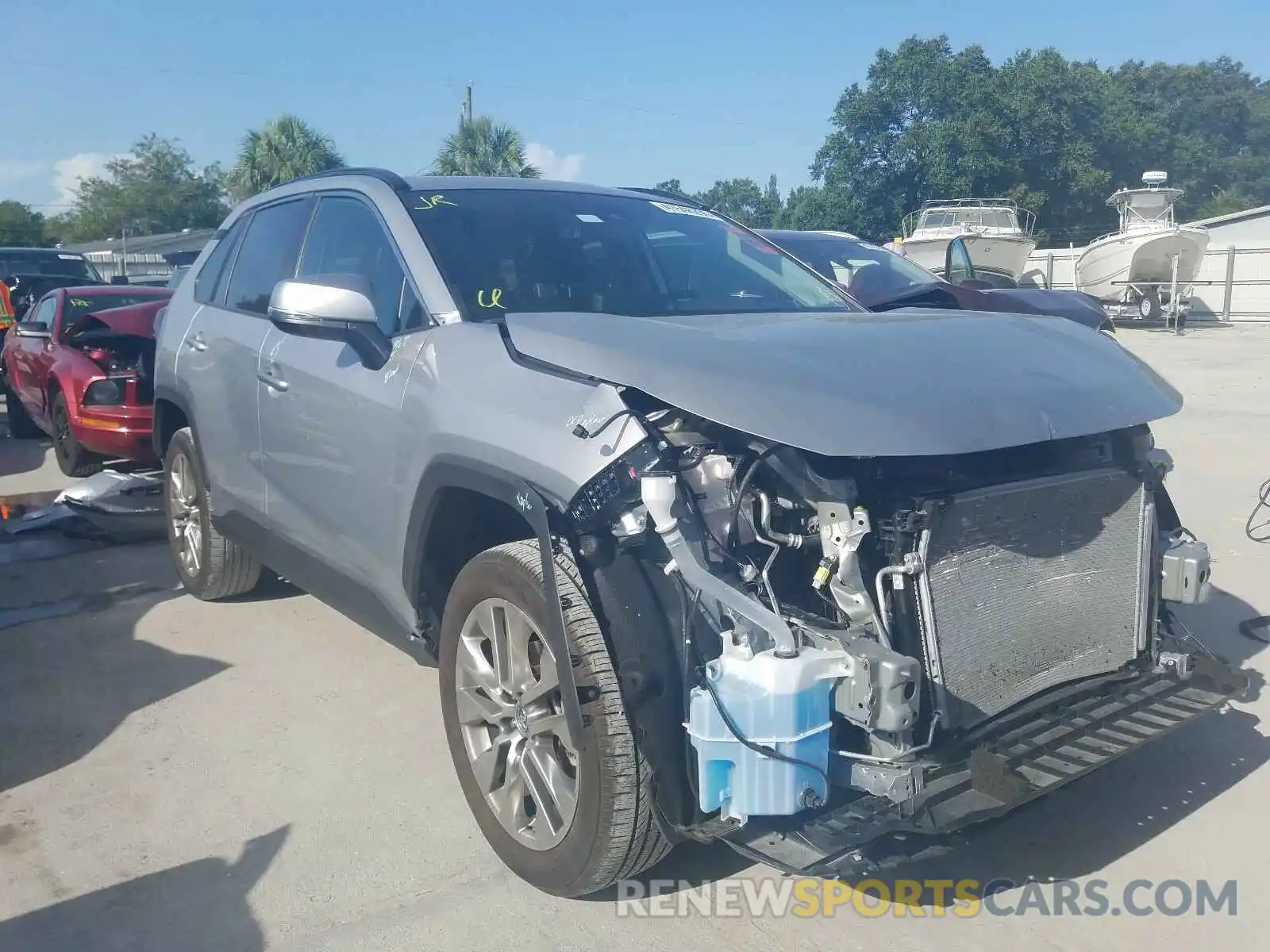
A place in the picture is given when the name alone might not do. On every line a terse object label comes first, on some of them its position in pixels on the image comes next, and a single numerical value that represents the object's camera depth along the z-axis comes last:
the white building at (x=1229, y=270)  28.31
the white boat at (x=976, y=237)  27.30
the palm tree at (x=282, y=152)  39.91
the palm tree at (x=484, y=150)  36.66
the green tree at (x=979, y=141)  49.09
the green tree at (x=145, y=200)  64.00
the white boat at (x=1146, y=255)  26.64
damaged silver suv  2.51
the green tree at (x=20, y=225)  55.06
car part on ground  7.02
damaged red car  8.18
